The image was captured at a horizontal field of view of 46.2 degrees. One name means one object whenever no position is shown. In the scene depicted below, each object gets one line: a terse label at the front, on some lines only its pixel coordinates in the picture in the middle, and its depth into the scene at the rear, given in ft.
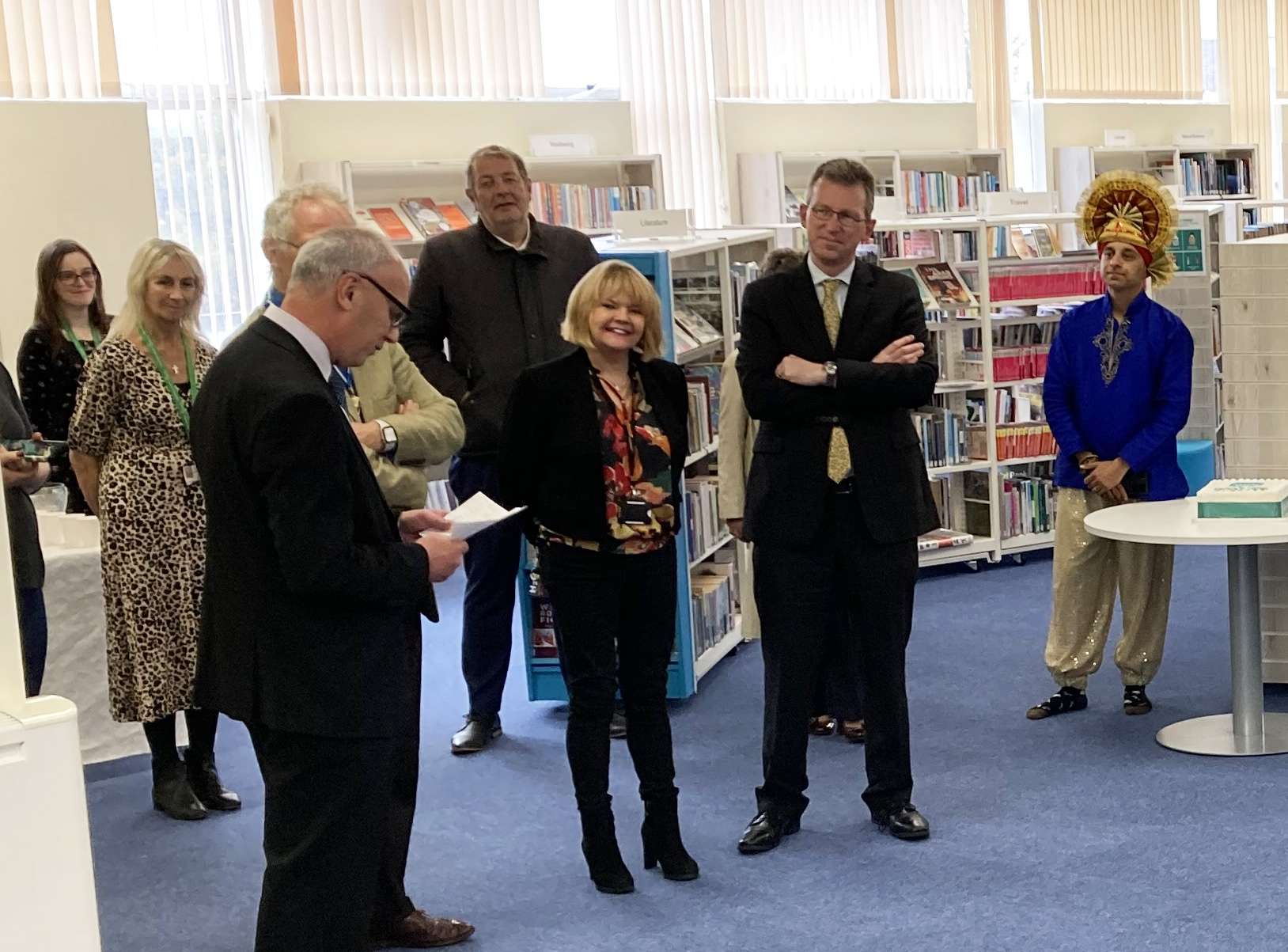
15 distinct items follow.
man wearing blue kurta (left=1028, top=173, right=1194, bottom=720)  15.67
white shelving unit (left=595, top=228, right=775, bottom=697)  17.26
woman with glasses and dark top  17.04
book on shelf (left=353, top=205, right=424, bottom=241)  27.37
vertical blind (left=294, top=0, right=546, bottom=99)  28.40
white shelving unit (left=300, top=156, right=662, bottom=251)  27.66
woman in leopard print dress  13.78
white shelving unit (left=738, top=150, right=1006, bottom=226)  34.65
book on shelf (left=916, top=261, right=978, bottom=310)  24.11
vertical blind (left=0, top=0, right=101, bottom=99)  24.62
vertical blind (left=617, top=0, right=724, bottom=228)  33.24
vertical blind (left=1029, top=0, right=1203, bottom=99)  42.39
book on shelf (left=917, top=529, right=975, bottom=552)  24.03
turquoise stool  25.66
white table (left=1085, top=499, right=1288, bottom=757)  14.61
